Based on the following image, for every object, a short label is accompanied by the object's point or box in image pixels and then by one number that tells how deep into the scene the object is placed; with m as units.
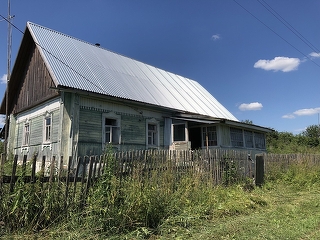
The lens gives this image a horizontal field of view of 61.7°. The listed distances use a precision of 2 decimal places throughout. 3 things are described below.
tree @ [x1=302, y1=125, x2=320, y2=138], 36.97
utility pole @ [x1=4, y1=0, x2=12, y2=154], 16.28
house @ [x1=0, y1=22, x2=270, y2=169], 12.18
